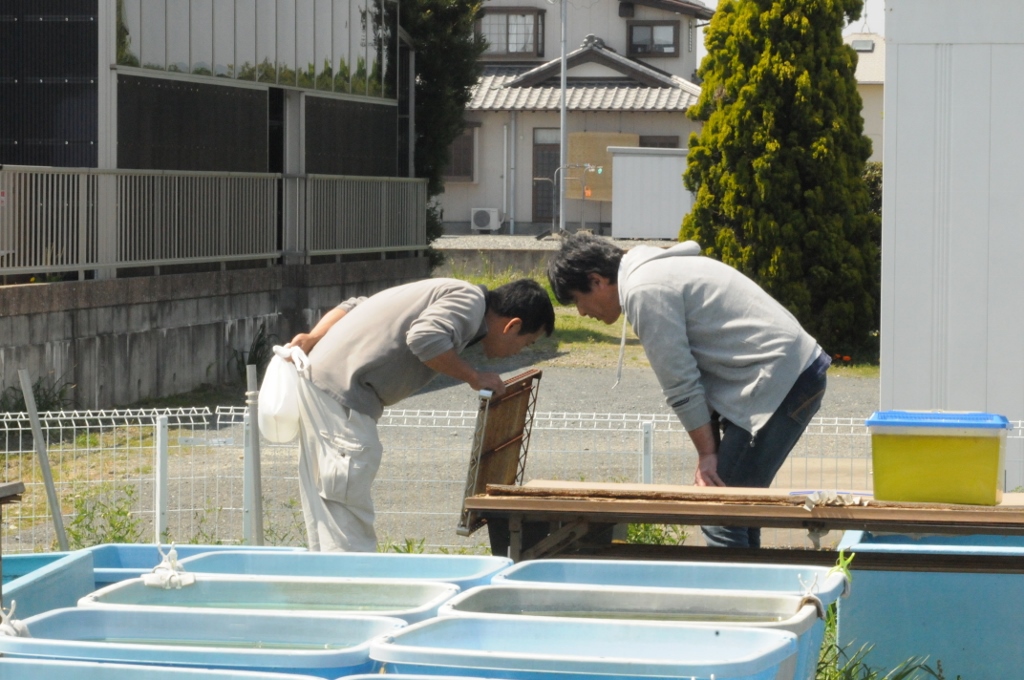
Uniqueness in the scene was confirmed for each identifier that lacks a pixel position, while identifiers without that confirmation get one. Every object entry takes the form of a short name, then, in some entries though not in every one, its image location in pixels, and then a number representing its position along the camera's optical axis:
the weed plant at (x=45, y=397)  18.59
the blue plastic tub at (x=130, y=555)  6.79
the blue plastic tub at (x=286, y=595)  5.68
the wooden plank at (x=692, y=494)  7.76
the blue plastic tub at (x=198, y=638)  4.66
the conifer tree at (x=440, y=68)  30.85
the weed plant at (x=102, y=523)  11.47
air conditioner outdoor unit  60.16
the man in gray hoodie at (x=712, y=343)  8.32
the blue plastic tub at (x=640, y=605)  5.29
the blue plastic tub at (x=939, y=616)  8.21
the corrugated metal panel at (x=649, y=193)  48.33
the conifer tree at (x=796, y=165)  27.97
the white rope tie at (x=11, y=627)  4.97
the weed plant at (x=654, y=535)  11.35
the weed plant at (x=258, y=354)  24.43
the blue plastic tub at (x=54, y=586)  5.85
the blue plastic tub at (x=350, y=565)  6.18
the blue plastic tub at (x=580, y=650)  4.43
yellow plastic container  7.57
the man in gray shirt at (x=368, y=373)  8.59
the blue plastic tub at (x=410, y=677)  4.48
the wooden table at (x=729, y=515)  7.59
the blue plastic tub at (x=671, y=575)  5.74
